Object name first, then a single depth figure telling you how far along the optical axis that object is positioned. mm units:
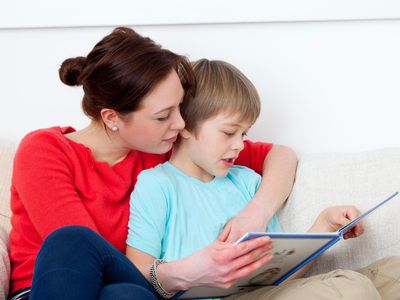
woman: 1600
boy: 1614
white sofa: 1680
